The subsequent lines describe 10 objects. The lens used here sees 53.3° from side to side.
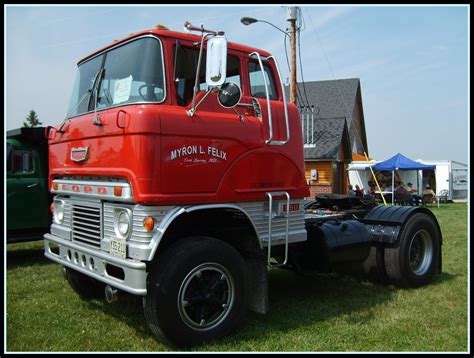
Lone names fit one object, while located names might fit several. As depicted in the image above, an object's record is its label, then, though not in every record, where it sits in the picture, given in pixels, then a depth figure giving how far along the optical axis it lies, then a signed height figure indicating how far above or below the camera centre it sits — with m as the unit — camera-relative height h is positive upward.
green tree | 47.81 +6.59
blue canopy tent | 23.03 +0.69
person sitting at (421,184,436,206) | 24.79 -0.95
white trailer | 27.42 +0.10
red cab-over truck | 4.02 +0.01
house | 23.20 +2.47
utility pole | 14.62 +4.33
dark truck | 8.62 -0.08
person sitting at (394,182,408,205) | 21.19 -0.75
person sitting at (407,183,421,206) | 21.65 -0.89
